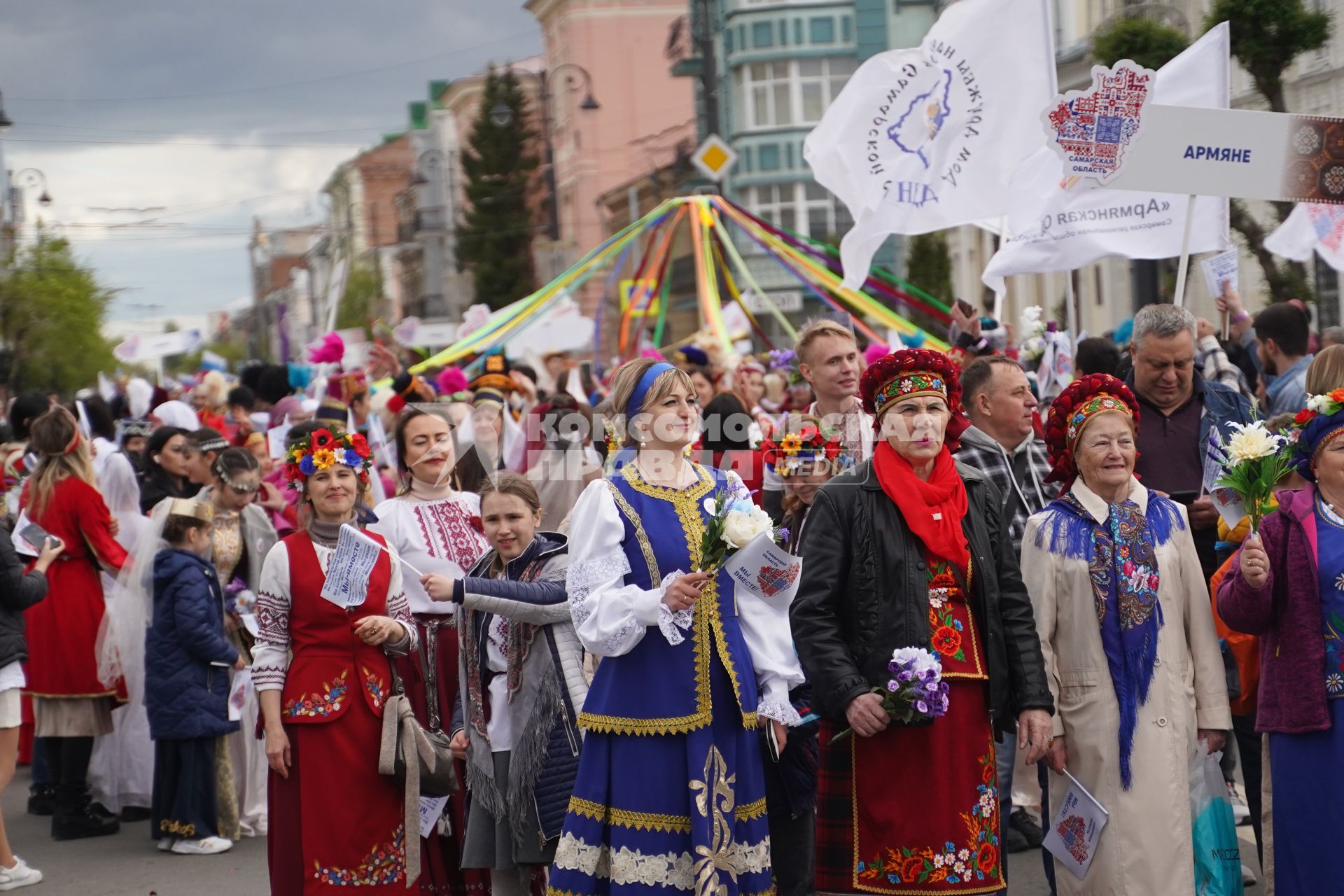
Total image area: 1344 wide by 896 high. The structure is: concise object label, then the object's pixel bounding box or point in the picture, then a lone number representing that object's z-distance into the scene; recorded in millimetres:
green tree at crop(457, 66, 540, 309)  66062
